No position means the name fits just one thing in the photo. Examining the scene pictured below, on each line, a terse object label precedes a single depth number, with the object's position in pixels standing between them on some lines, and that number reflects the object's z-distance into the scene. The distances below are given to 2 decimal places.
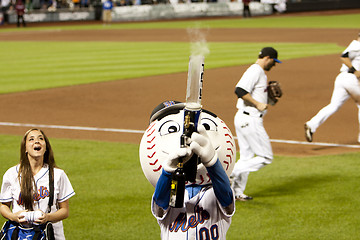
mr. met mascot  8.66
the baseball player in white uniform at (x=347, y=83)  23.95
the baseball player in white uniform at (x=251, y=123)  16.94
